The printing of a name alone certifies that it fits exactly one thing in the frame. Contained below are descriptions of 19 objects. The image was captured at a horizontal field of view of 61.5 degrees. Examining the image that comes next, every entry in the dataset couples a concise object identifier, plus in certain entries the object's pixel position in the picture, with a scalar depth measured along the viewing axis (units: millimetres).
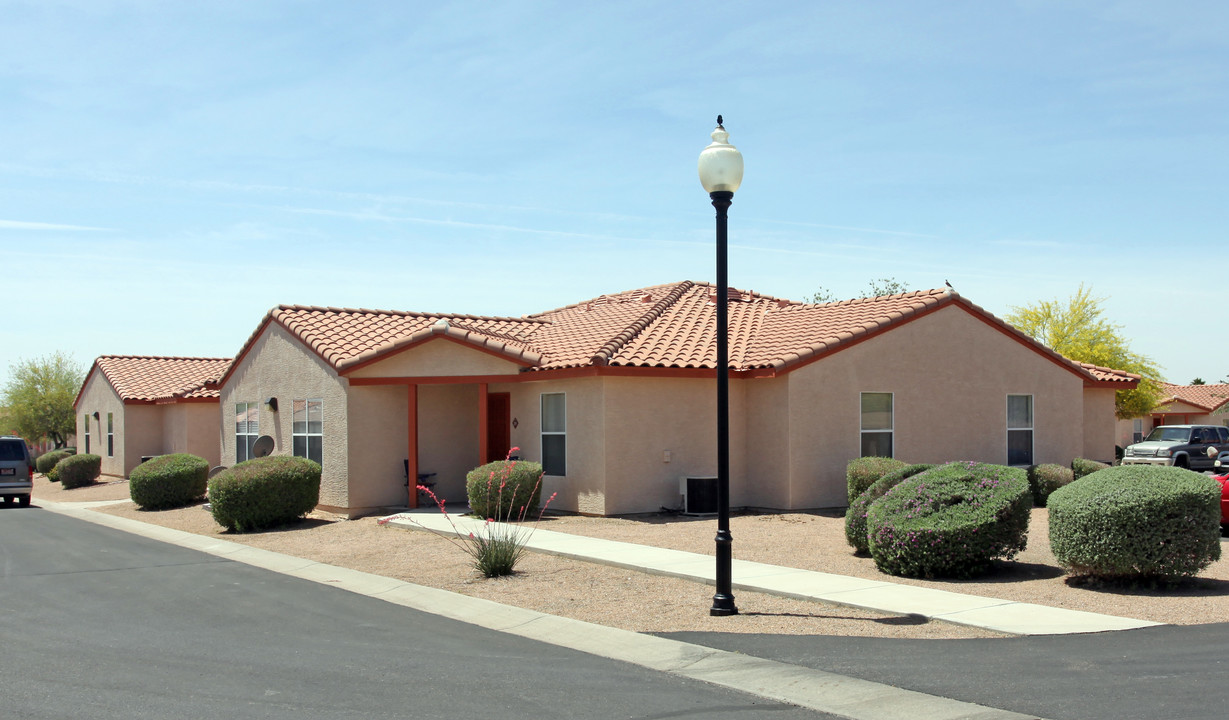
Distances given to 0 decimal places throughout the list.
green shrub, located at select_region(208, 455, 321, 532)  18609
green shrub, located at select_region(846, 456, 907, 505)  17906
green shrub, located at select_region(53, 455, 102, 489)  35156
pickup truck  33062
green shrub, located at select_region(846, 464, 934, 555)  13375
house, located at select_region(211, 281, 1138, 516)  18953
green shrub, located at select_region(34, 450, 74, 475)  42719
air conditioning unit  18641
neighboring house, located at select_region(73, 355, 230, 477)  33344
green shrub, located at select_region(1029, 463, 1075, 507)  20625
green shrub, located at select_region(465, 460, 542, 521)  17672
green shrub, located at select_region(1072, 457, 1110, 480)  21675
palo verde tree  40000
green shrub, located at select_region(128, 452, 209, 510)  24391
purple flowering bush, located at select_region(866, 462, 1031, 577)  11633
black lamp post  10047
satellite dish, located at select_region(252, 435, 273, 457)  22031
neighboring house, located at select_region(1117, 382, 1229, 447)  62000
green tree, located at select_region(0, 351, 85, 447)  52406
